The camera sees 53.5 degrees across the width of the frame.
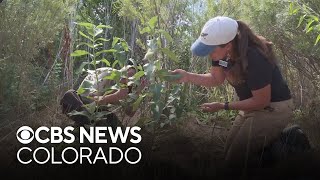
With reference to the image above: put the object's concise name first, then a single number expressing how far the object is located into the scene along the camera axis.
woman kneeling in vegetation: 1.67
